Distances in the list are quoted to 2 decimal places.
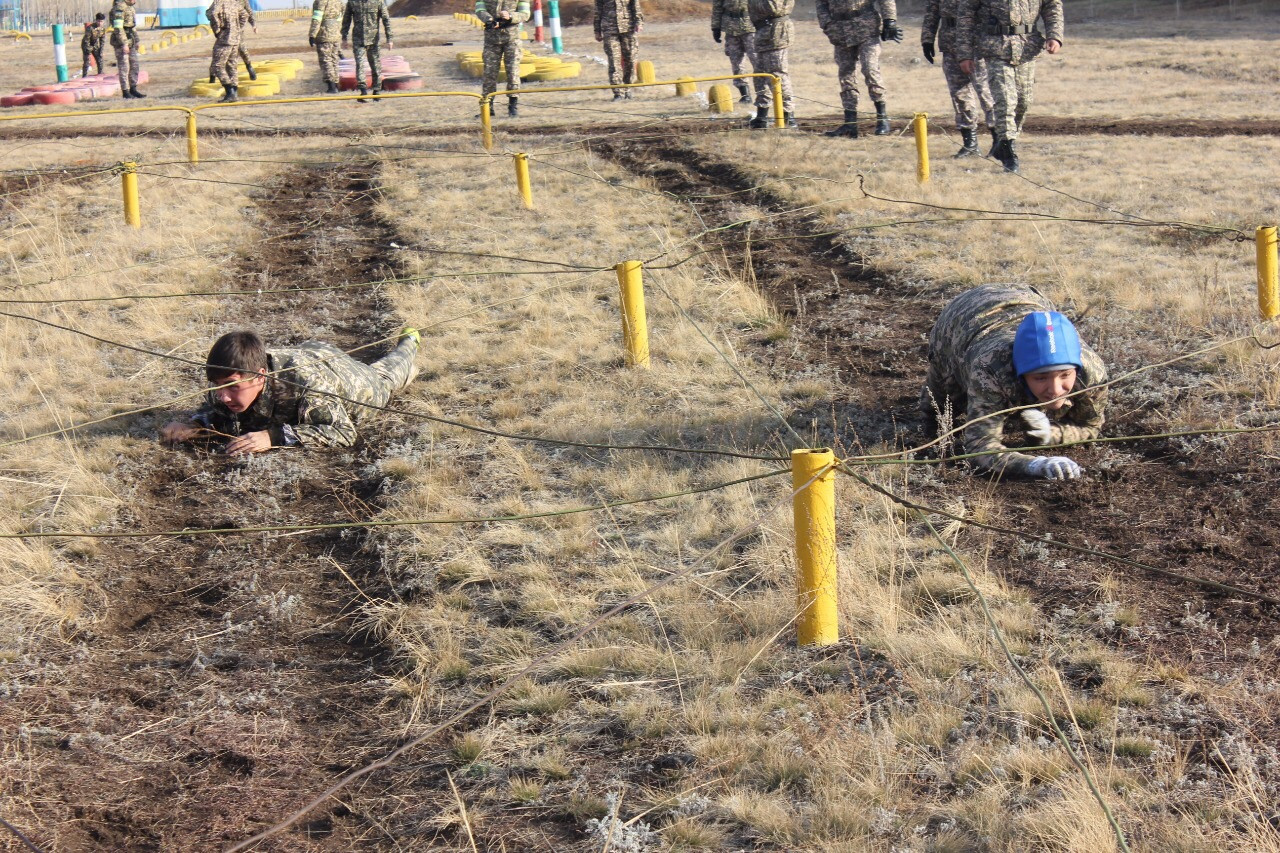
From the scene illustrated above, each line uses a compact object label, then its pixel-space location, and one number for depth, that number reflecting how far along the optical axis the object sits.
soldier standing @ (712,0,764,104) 15.88
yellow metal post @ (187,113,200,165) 13.93
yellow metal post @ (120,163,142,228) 11.60
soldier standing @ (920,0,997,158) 12.68
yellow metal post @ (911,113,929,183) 11.42
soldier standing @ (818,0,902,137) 14.03
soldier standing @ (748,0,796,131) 14.88
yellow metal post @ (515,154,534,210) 12.04
